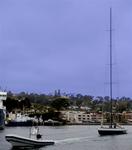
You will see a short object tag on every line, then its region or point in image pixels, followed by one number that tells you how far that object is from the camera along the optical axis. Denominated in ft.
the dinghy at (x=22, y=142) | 159.48
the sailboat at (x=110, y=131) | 259.53
